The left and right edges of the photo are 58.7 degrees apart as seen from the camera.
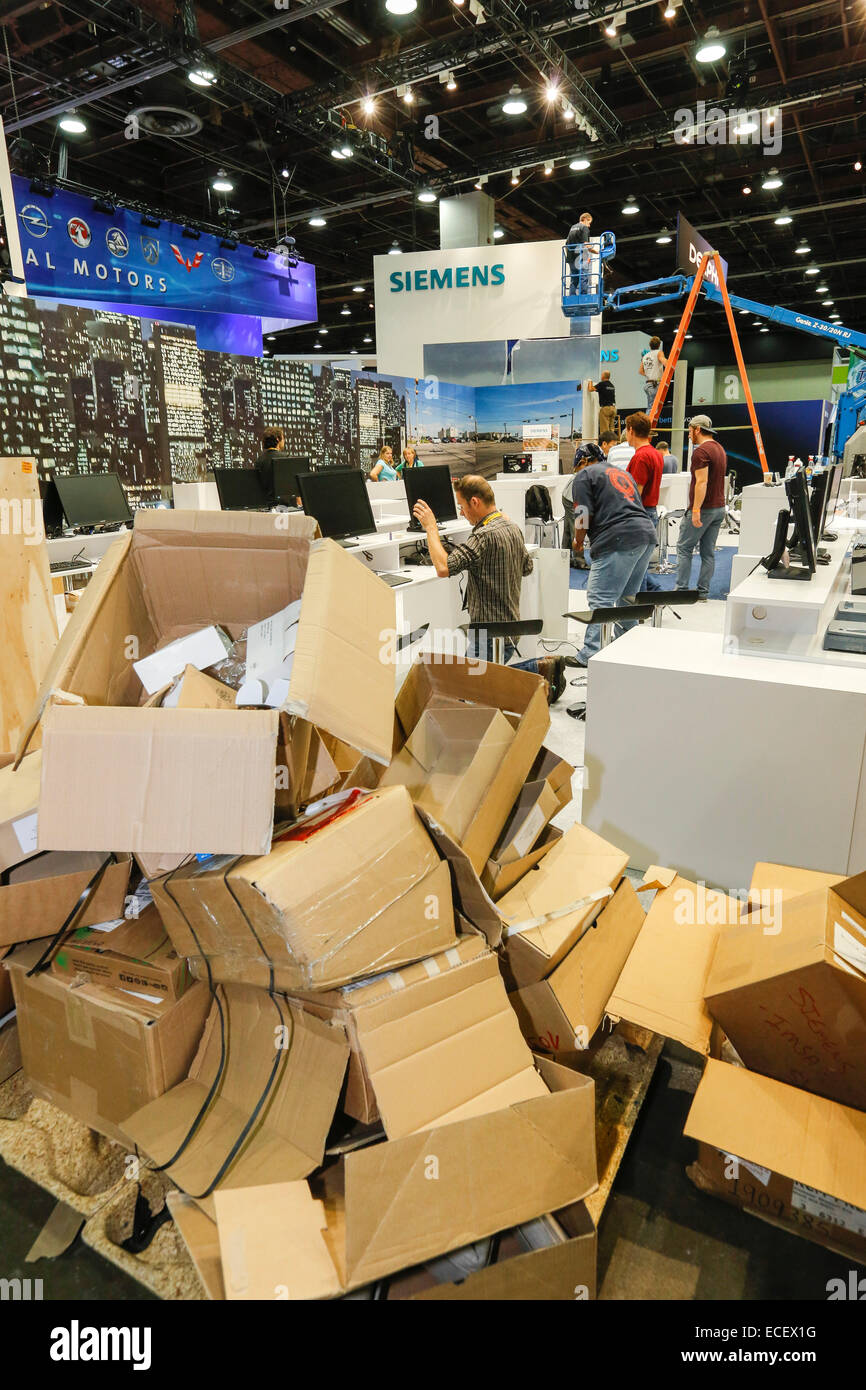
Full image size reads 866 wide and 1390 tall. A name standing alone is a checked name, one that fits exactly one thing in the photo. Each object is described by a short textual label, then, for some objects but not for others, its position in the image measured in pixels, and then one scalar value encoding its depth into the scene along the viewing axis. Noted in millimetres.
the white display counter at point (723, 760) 2248
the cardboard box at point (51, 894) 1578
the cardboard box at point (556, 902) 1586
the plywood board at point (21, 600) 2395
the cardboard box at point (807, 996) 1405
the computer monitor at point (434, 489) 5180
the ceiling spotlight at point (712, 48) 5734
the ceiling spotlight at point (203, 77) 5770
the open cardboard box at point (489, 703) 1676
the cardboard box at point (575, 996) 1566
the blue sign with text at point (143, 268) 7395
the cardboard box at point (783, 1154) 1330
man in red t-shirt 5082
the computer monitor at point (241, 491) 4625
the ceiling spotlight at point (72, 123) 6770
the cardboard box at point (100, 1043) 1506
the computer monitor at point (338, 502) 3957
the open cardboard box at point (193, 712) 1231
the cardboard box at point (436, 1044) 1308
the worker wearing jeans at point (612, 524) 4156
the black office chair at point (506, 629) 3314
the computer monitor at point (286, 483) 4758
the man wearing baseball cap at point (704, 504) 5930
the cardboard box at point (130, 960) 1553
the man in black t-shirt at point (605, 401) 6500
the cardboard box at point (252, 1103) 1370
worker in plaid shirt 3457
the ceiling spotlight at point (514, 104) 6582
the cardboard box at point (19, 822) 1531
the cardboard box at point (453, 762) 1634
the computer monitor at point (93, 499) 4062
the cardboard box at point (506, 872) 1685
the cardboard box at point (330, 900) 1289
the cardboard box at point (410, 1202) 1153
